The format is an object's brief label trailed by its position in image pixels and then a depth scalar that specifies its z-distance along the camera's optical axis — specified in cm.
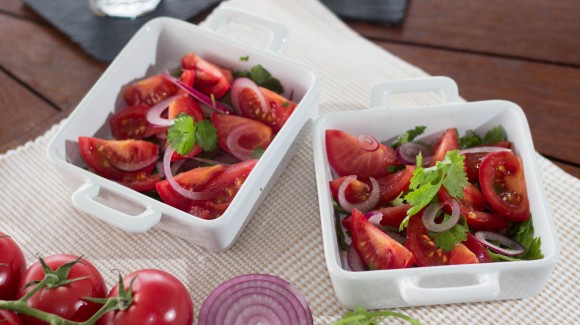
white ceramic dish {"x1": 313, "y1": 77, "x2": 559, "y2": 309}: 102
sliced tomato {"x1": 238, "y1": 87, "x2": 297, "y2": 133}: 129
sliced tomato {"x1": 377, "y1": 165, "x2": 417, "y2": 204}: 118
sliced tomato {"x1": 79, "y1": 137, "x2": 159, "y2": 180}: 126
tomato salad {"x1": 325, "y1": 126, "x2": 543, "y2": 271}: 109
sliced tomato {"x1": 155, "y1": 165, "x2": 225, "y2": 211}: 119
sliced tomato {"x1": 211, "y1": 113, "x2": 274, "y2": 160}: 126
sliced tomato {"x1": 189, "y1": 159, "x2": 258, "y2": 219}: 119
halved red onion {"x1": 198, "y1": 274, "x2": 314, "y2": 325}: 111
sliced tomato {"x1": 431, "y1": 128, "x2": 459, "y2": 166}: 120
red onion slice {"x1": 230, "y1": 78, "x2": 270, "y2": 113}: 131
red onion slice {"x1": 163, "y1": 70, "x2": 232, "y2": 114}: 133
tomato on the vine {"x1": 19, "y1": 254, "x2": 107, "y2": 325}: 100
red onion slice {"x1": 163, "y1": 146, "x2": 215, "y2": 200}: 119
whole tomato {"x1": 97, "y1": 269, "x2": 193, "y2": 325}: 100
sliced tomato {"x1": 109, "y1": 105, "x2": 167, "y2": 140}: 133
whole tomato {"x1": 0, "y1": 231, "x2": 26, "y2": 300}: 107
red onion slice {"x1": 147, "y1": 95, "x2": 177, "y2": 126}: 130
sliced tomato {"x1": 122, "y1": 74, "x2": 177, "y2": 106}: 137
